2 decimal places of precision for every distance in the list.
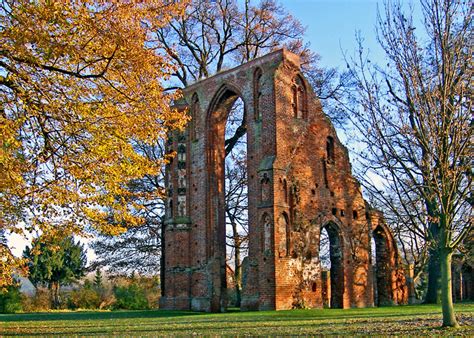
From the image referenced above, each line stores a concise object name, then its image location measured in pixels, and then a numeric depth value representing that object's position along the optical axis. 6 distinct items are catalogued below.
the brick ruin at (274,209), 21.30
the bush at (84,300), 32.47
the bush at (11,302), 30.06
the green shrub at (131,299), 32.03
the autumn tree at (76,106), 9.83
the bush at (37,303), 31.74
